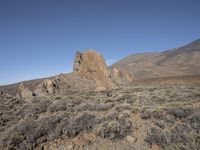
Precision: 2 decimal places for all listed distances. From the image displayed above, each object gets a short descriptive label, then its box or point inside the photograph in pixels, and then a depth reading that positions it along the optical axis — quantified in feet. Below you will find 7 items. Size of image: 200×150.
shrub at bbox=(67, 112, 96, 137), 16.55
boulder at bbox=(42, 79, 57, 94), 61.20
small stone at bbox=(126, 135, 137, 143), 14.63
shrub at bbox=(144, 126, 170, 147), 13.42
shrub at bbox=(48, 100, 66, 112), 24.13
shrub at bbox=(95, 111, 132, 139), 15.40
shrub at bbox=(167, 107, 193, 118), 18.35
